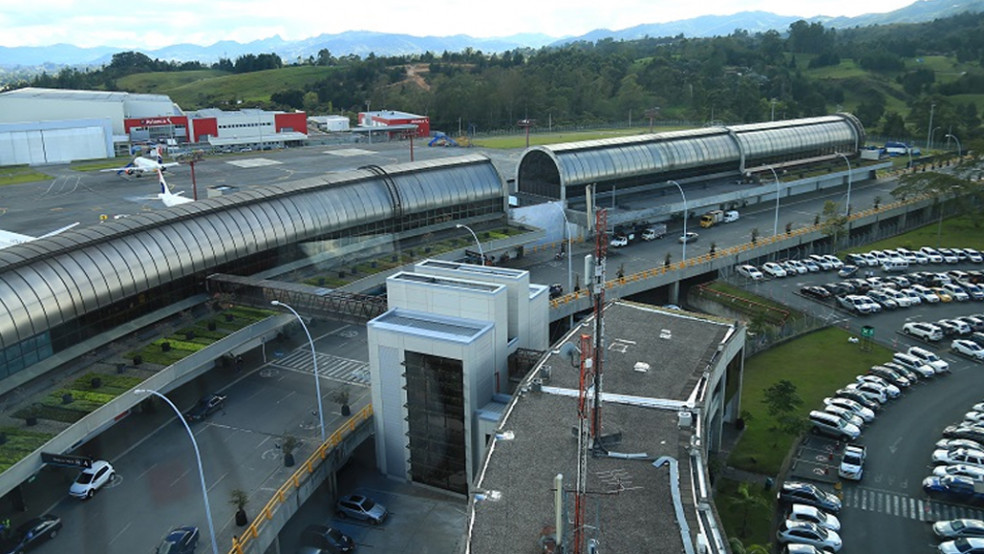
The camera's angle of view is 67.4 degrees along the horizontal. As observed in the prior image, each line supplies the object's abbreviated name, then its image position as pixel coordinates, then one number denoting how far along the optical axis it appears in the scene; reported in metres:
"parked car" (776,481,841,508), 32.22
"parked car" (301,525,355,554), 29.75
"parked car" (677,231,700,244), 68.12
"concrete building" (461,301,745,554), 21.94
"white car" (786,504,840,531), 30.86
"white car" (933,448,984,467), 34.81
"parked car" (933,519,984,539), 29.97
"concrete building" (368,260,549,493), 32.91
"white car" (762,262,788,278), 61.84
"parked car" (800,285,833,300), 57.00
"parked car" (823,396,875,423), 39.78
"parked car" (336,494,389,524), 31.55
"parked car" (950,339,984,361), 46.91
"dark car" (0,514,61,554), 27.94
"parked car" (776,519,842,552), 29.70
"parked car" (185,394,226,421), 38.12
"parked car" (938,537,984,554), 28.84
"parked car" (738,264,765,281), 61.00
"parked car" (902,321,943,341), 49.62
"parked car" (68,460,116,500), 31.36
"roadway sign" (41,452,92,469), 29.59
